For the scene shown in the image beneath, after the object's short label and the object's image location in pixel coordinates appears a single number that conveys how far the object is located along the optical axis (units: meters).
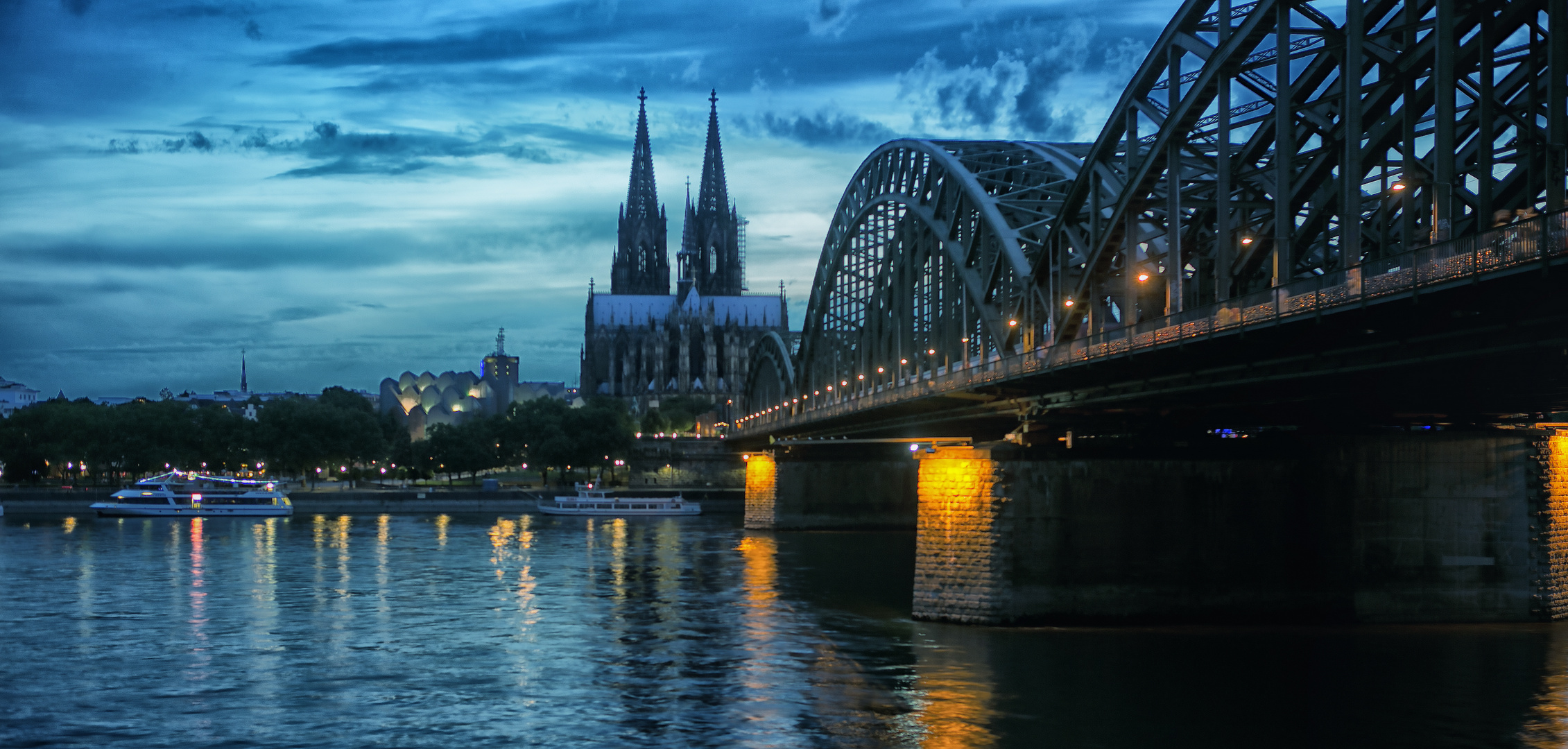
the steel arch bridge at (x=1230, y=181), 34.94
